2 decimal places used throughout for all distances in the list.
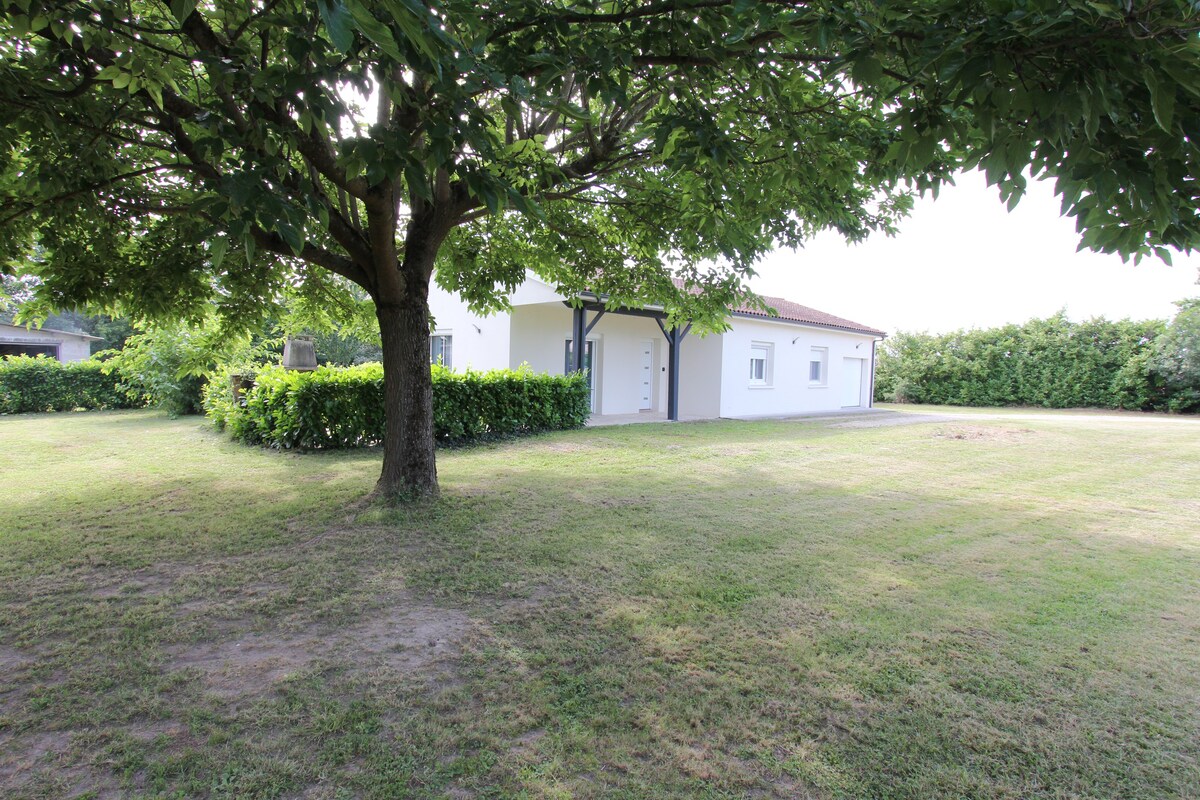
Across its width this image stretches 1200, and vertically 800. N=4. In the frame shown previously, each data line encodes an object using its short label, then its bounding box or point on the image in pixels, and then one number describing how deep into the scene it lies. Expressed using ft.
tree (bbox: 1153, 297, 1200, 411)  75.61
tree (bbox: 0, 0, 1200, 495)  7.09
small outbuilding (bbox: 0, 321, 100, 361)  90.89
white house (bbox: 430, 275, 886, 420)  50.83
